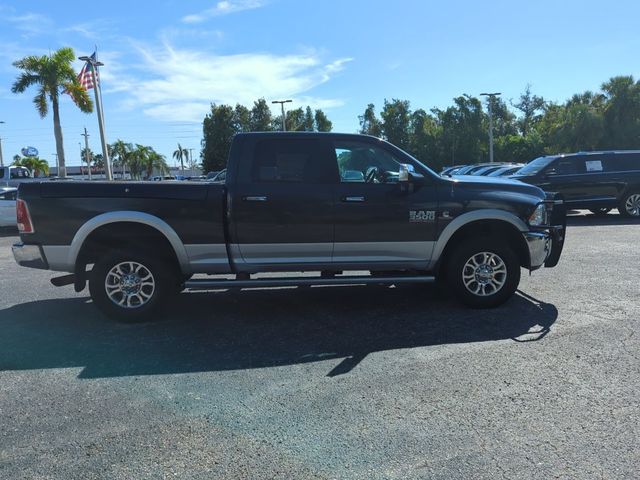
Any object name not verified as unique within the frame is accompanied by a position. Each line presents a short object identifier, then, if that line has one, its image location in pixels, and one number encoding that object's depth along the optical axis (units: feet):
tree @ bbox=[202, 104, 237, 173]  174.91
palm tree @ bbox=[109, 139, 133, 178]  276.41
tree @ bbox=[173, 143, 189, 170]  409.24
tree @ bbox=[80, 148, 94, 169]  365.42
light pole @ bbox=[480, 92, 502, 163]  127.65
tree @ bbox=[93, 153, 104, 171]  364.79
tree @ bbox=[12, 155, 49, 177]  225.68
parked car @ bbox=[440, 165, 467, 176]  101.60
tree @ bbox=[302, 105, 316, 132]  211.82
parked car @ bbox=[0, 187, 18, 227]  50.37
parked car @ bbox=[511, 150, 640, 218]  45.65
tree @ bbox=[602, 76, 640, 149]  116.57
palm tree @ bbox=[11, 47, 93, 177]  81.76
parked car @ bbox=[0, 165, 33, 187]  80.43
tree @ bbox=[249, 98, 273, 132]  181.27
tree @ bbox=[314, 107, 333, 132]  213.46
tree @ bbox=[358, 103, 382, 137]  192.35
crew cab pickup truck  17.78
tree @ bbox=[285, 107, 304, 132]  194.86
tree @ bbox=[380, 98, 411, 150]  177.17
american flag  83.56
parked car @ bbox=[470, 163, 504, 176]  74.20
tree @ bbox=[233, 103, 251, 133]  176.96
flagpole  82.69
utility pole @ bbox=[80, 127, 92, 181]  245.24
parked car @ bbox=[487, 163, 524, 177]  63.12
